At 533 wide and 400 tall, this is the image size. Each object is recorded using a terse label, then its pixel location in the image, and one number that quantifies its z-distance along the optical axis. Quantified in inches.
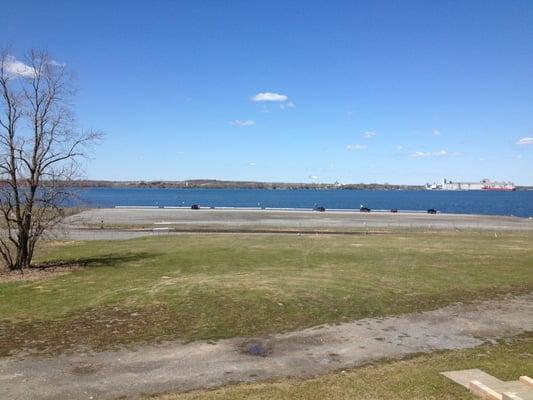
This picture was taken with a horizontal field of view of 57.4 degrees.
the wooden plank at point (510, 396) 283.0
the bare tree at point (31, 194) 919.0
